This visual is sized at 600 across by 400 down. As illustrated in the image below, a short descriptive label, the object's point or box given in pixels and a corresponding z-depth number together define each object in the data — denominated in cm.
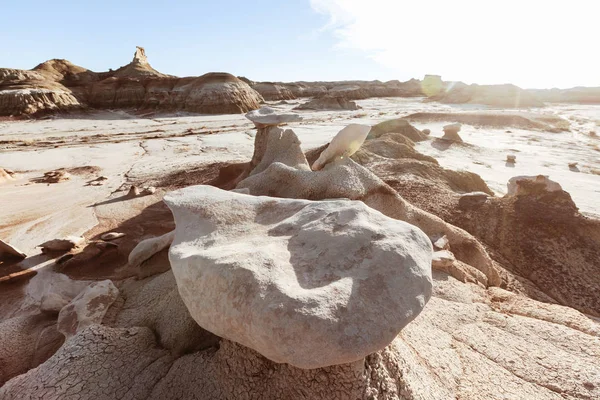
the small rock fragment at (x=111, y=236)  424
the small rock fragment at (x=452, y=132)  1135
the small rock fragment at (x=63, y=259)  369
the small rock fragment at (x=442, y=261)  310
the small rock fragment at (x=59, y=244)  392
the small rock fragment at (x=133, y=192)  605
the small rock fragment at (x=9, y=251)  383
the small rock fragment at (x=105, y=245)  393
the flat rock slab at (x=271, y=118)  549
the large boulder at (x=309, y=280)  135
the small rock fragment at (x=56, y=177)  711
